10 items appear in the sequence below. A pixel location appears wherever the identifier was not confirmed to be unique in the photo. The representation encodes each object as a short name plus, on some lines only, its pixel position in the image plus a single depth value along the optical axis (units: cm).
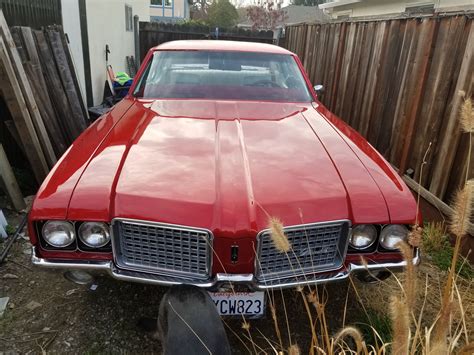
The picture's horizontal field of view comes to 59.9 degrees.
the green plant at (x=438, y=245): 336
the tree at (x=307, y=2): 3803
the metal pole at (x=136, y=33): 1196
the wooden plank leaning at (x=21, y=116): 374
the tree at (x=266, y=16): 2639
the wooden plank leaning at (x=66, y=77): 502
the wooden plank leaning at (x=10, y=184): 373
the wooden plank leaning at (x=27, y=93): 389
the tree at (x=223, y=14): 2723
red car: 206
